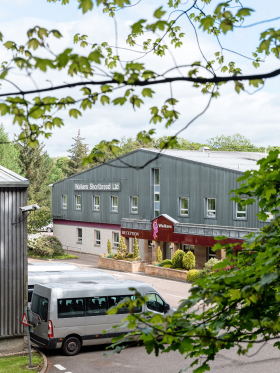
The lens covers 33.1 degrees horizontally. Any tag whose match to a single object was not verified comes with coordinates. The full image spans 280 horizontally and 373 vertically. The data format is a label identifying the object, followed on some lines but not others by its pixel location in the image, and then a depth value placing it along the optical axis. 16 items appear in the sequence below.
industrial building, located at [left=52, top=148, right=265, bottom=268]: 31.67
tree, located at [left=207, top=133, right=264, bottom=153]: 99.69
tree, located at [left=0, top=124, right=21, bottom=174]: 62.78
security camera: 13.65
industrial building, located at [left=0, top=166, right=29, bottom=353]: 13.88
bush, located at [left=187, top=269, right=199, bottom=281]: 29.17
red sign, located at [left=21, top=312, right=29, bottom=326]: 13.19
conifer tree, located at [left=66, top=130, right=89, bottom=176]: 85.44
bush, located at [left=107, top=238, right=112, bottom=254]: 38.26
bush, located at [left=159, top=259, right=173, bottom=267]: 32.33
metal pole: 12.96
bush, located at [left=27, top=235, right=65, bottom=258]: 41.50
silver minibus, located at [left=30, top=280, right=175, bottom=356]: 14.92
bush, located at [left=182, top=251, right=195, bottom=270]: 30.45
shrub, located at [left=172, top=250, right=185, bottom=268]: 31.16
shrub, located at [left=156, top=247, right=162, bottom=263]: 33.31
